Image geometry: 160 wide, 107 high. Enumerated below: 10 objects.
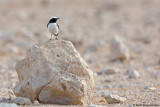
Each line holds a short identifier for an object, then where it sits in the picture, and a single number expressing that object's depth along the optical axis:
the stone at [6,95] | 14.90
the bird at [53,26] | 15.27
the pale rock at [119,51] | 26.64
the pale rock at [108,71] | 22.30
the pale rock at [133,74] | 20.99
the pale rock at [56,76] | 14.15
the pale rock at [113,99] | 15.10
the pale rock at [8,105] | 13.27
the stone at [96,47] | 30.39
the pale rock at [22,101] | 14.14
